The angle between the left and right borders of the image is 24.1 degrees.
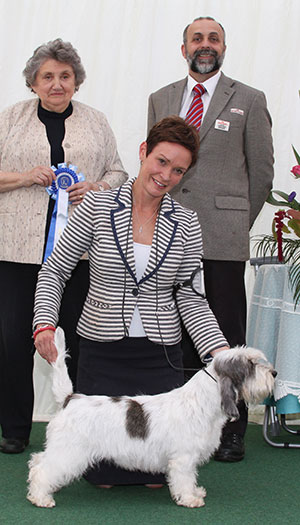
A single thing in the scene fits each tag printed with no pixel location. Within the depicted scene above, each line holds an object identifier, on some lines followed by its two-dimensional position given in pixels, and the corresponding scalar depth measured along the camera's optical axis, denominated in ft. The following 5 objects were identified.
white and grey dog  8.07
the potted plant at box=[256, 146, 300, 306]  11.27
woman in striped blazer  9.03
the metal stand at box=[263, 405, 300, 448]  12.39
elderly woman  11.00
